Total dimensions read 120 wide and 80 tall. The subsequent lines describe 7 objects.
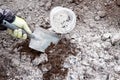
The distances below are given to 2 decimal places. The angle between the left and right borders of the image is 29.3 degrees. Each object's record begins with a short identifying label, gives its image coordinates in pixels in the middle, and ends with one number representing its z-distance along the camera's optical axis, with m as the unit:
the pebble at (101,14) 1.70
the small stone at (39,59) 1.56
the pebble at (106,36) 1.61
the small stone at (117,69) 1.52
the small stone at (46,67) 1.54
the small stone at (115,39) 1.59
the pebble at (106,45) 1.59
